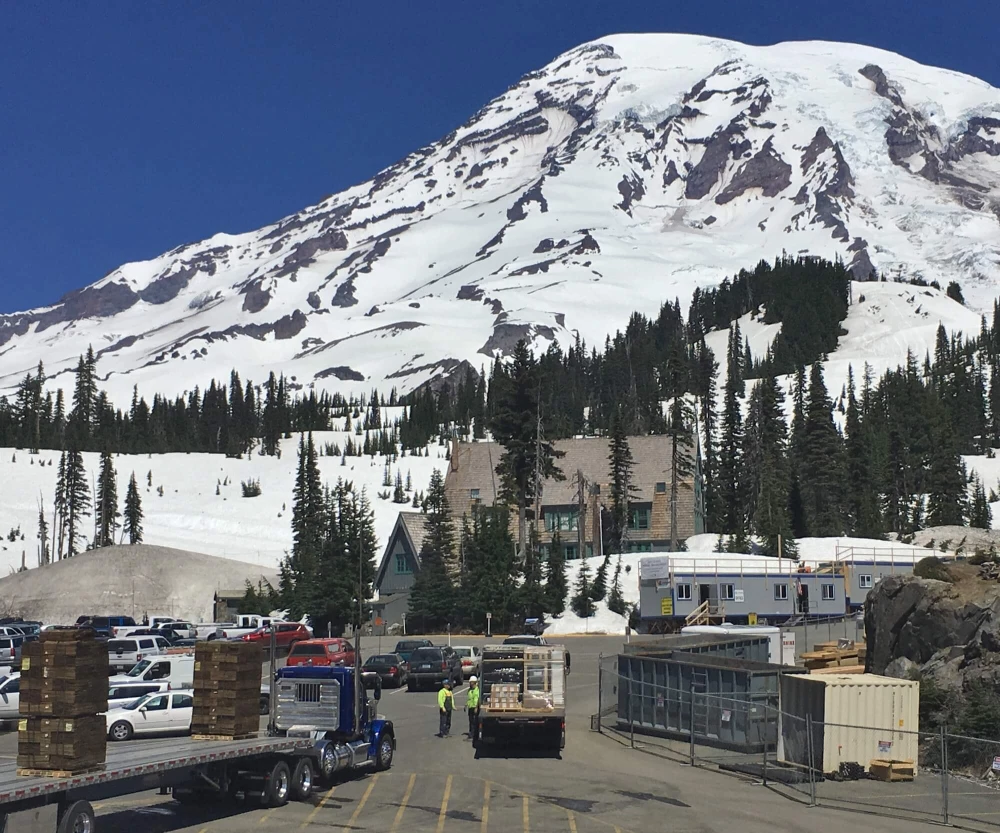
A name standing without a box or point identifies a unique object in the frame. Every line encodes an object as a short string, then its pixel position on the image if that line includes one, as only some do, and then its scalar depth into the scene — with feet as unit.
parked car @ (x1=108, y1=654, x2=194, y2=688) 131.27
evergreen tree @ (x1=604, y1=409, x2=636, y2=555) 276.00
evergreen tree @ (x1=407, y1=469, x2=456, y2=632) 226.17
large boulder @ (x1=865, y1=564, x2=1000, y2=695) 96.12
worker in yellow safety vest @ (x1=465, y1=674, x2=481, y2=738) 101.04
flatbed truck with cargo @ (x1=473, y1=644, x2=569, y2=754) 93.56
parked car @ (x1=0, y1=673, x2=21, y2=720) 111.96
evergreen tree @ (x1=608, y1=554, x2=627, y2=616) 217.36
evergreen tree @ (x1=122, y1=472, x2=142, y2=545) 355.56
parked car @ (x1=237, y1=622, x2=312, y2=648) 171.63
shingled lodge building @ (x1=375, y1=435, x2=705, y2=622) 261.03
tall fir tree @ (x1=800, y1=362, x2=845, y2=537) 331.36
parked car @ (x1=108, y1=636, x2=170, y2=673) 159.63
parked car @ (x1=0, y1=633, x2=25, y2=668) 151.84
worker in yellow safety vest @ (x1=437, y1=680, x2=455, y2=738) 101.04
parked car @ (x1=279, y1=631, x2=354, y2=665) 137.80
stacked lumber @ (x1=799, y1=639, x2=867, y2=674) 121.80
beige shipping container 85.51
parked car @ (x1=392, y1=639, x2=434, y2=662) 157.46
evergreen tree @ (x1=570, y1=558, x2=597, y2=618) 216.74
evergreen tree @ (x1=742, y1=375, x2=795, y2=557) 259.19
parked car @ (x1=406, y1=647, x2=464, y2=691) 140.87
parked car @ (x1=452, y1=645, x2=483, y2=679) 152.15
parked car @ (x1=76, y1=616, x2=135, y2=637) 213.56
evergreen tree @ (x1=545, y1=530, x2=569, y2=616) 216.95
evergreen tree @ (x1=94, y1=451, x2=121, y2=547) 357.00
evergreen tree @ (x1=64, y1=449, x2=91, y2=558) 362.45
